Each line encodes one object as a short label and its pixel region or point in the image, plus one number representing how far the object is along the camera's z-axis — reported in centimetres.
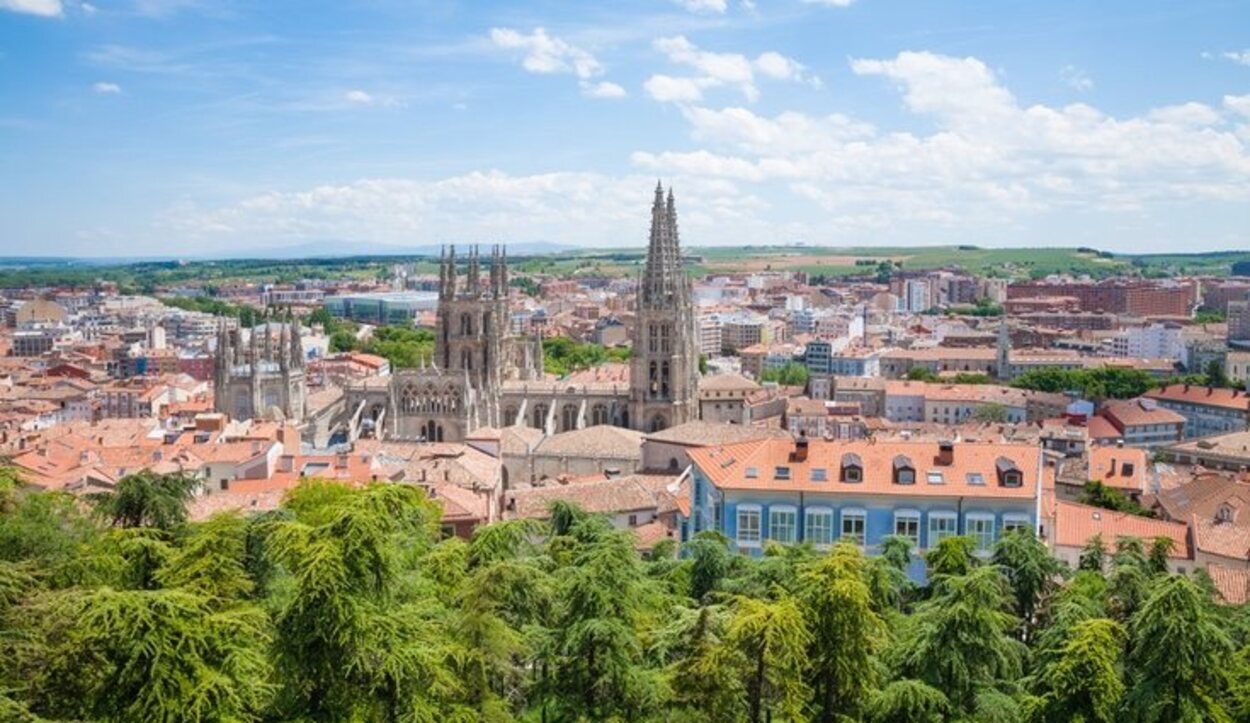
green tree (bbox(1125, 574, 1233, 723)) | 2375
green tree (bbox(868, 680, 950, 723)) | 2511
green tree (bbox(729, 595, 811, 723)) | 2364
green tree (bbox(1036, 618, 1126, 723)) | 2436
